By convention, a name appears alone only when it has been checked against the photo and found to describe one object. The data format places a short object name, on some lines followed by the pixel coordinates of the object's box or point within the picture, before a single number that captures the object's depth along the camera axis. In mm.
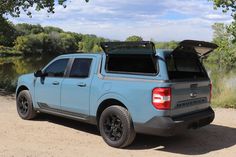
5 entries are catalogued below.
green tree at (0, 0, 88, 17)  16219
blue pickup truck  6621
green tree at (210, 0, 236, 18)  18745
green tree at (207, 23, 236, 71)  20062
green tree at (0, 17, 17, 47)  17469
